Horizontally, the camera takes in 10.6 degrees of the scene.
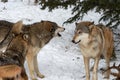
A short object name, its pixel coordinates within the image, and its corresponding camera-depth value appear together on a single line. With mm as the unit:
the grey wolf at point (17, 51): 9776
